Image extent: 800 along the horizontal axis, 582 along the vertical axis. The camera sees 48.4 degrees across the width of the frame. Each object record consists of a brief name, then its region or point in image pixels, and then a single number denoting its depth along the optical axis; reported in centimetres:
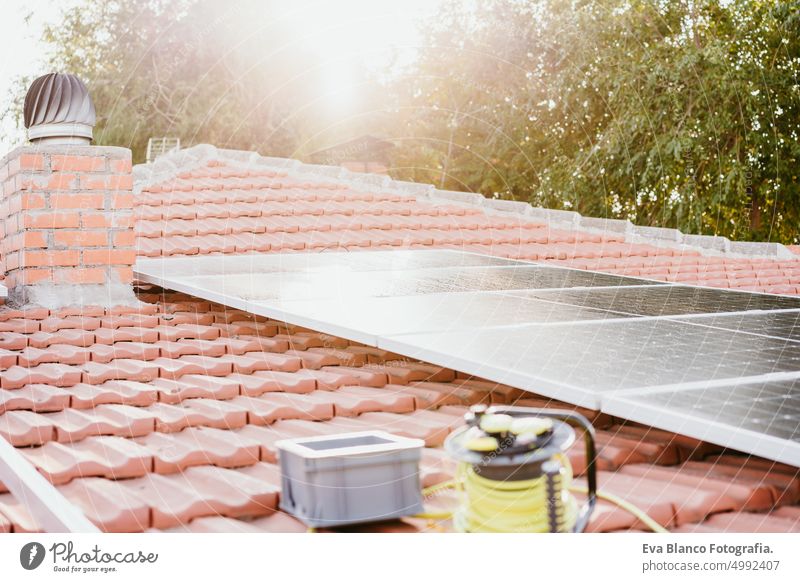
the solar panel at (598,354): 248
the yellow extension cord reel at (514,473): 199
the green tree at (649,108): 1468
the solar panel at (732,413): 195
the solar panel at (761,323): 340
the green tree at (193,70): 1642
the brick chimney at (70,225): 459
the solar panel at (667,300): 397
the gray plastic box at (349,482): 212
